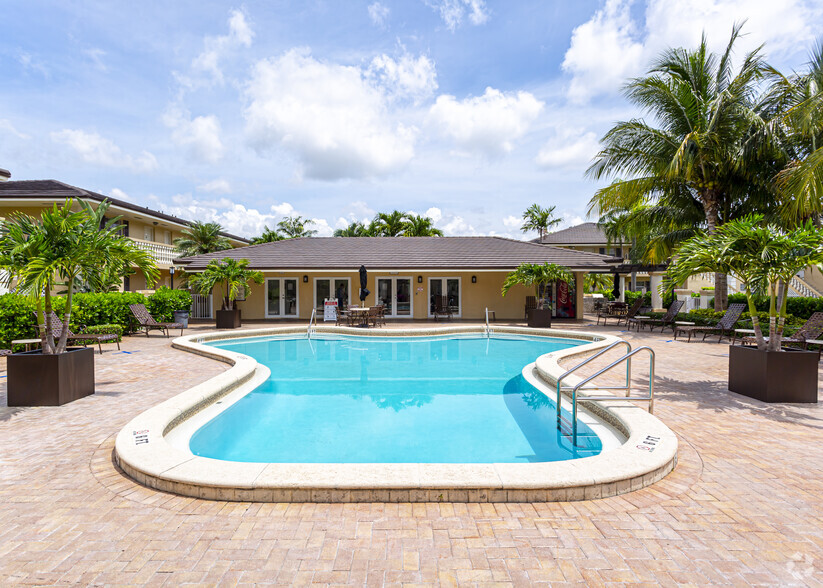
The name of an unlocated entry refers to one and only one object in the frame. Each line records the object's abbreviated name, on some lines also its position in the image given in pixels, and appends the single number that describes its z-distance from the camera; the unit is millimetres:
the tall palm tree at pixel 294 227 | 47562
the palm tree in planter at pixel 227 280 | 17781
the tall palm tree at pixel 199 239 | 30452
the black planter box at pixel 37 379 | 6297
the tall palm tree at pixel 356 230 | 41938
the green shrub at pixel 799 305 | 15414
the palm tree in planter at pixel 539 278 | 18094
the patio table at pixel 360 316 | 17891
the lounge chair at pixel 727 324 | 13859
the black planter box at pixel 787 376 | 6586
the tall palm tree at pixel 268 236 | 40688
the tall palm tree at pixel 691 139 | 16094
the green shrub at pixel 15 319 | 10578
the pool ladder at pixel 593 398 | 5586
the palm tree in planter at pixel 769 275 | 6555
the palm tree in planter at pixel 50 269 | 6156
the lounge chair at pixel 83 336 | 9203
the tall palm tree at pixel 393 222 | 38312
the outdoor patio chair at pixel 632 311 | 18375
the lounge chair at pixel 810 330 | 10727
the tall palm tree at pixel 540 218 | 46938
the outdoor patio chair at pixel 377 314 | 18125
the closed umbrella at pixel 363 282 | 18719
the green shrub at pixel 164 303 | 17470
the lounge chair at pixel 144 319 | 14982
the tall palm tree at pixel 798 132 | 11039
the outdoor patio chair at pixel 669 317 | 16688
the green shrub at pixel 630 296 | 33603
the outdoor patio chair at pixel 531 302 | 21573
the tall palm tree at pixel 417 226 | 38219
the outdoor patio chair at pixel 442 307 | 21344
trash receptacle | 17438
